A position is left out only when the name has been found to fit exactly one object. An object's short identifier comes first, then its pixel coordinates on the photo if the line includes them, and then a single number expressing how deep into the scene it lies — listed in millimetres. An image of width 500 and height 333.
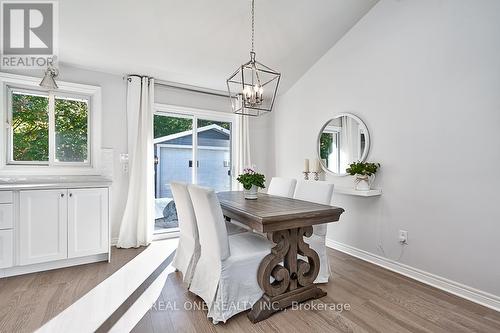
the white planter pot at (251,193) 2699
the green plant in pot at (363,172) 2910
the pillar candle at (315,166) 3658
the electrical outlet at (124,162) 3467
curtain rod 3707
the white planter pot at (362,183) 2918
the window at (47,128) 3041
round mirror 3139
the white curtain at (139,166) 3381
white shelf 2849
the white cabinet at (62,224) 2518
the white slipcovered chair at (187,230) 2277
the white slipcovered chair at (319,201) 2432
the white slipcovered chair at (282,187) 3040
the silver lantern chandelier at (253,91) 2111
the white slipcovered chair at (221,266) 1858
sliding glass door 3842
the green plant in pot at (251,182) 2668
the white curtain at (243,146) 4297
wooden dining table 1887
